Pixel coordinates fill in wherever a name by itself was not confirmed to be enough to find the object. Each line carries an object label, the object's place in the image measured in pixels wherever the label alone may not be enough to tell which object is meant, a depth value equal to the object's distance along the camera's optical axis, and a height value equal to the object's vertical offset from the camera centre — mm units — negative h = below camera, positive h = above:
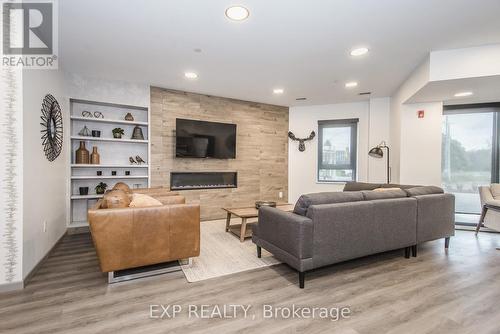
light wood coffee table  3574 -751
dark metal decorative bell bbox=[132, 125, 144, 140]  4367 +577
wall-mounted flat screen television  4721 +527
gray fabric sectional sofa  2281 -652
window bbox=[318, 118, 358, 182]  5695 +382
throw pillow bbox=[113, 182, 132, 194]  3335 -328
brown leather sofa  2186 -687
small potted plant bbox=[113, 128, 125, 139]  4250 +564
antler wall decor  5980 +632
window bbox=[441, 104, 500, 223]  4559 +289
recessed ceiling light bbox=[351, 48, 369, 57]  2996 +1463
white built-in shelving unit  4051 +251
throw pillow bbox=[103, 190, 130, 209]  2360 -365
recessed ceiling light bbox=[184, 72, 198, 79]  3867 +1487
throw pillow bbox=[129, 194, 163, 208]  2474 -397
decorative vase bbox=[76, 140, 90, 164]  3967 +154
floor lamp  4887 +282
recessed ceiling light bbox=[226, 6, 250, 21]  2199 +1448
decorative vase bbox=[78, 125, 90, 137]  4047 +547
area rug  2605 -1162
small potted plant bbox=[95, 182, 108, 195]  4129 -414
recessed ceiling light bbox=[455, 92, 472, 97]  3757 +1150
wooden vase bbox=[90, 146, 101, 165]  4070 +124
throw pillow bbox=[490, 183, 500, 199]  3936 -401
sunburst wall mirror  2841 +473
